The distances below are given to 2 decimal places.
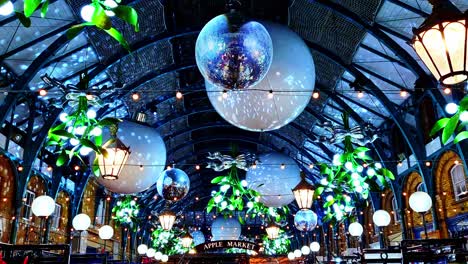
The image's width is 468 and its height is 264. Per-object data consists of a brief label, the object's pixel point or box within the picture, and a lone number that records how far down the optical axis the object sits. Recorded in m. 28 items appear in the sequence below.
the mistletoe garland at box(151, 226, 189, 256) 28.06
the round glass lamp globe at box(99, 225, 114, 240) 12.66
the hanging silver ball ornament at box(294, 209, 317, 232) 12.31
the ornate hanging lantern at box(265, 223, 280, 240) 14.91
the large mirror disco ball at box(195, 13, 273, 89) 3.45
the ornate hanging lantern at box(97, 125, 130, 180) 5.06
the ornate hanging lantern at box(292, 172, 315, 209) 7.57
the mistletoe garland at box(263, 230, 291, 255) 30.15
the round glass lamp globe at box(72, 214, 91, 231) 9.42
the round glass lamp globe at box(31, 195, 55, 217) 8.27
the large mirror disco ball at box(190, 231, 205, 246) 30.47
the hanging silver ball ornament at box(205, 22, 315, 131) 5.20
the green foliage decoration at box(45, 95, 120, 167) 4.10
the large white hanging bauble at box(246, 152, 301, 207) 10.73
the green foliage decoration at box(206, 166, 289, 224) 11.70
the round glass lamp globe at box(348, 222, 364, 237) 13.01
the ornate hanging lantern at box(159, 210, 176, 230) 12.84
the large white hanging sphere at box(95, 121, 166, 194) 6.97
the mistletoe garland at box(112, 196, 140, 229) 19.67
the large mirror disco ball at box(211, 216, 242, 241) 27.62
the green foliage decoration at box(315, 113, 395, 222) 8.94
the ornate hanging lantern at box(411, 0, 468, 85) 2.60
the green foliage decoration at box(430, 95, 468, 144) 2.66
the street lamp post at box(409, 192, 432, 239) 8.37
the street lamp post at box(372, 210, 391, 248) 10.53
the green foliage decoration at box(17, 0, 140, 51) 1.52
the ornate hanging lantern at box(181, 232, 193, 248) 19.33
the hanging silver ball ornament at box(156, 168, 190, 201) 9.70
